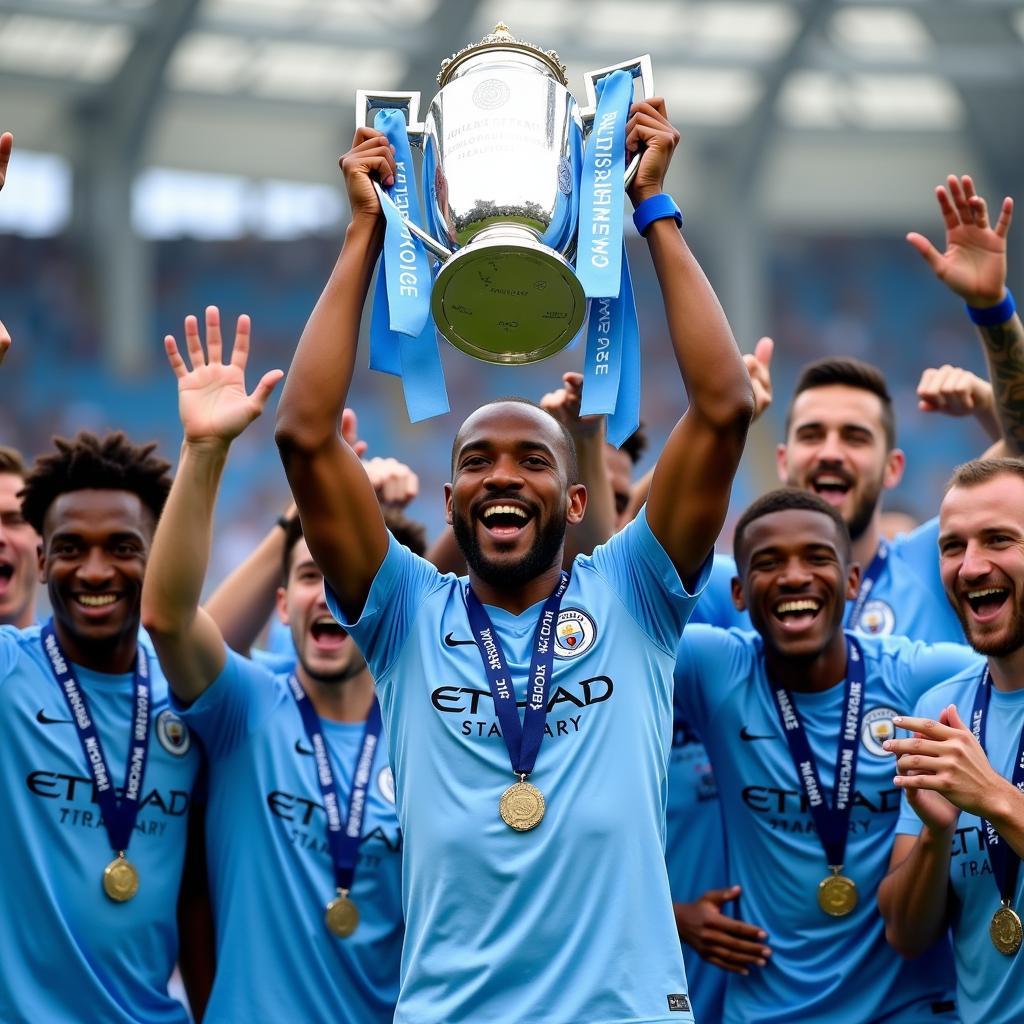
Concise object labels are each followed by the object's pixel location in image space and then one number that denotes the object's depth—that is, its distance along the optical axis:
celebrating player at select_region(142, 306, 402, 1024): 7.65
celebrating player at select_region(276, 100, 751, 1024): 5.89
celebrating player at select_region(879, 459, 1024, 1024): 6.49
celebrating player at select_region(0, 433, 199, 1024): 7.43
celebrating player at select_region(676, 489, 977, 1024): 7.57
